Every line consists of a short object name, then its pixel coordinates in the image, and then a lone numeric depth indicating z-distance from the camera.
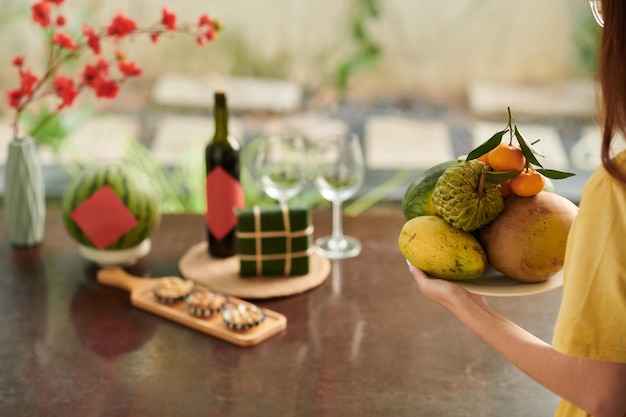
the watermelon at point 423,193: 2.17
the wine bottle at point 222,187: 2.61
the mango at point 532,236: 2.08
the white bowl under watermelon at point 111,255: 2.62
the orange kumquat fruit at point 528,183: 2.10
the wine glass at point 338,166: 2.64
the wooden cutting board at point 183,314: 2.35
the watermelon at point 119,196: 2.61
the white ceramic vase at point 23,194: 2.68
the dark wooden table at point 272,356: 2.19
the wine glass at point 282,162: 2.63
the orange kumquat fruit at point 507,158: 2.12
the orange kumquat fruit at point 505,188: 2.13
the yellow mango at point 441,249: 2.10
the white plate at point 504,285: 2.09
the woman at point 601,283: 1.87
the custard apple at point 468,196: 2.09
